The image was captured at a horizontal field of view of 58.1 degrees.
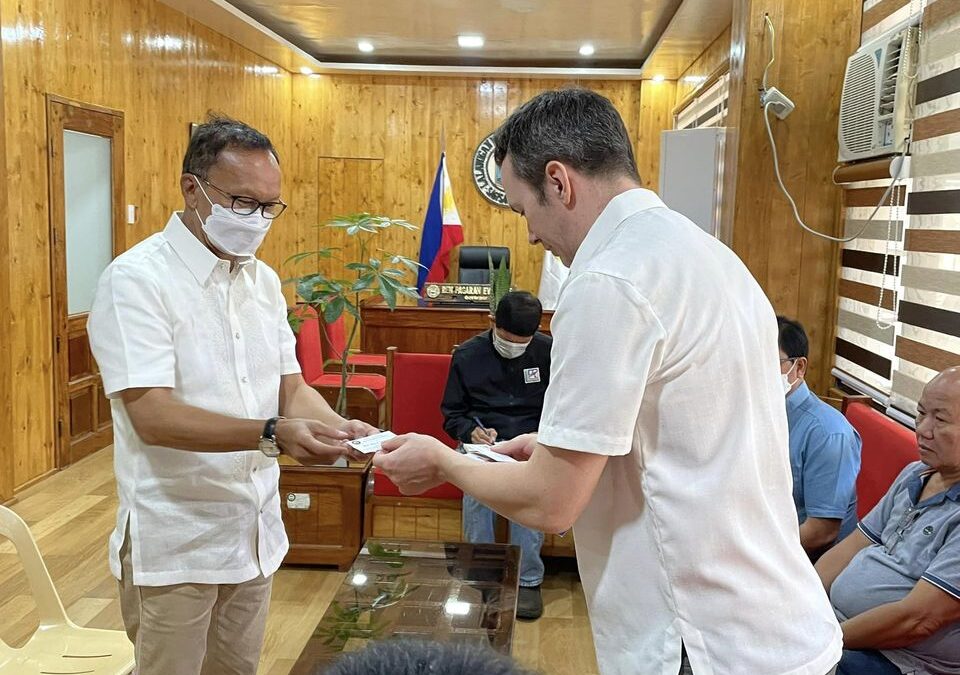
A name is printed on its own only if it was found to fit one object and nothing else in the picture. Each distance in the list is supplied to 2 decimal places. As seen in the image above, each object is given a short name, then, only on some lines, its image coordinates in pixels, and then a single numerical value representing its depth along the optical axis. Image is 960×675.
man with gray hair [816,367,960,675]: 1.83
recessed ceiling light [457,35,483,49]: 7.85
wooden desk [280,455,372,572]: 3.67
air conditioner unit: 2.80
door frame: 4.85
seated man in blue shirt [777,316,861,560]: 2.40
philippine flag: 8.21
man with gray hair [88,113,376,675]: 1.56
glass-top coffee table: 2.13
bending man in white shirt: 1.03
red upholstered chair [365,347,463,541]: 3.80
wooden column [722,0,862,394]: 3.39
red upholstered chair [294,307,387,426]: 4.97
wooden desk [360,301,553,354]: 6.29
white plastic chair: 1.95
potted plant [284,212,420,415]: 3.67
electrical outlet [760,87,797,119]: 3.30
